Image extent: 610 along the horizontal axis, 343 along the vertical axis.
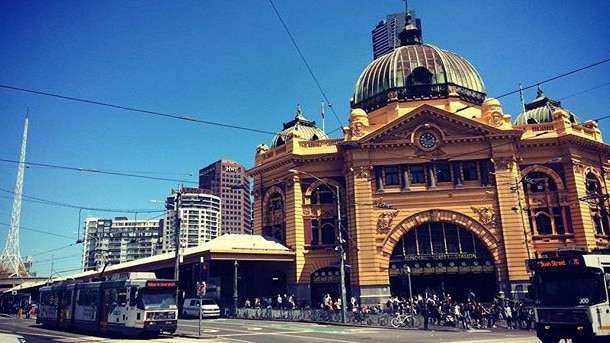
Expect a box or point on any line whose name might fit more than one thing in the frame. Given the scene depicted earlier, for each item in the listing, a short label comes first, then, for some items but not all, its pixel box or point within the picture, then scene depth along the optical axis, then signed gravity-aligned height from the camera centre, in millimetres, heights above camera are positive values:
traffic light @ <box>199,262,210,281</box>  25562 +1111
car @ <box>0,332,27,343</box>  19942 -1781
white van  40156 -1519
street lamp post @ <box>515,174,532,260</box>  37022 +6294
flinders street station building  40594 +7414
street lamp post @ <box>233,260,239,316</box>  41469 -612
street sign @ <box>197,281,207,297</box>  25016 +73
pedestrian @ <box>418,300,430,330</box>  28261 -1853
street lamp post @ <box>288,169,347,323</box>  31484 +228
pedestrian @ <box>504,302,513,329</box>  28922 -2307
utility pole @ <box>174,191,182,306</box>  29797 +3391
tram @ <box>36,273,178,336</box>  23719 -628
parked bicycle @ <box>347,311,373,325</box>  31688 -2298
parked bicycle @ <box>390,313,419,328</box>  29625 -2420
